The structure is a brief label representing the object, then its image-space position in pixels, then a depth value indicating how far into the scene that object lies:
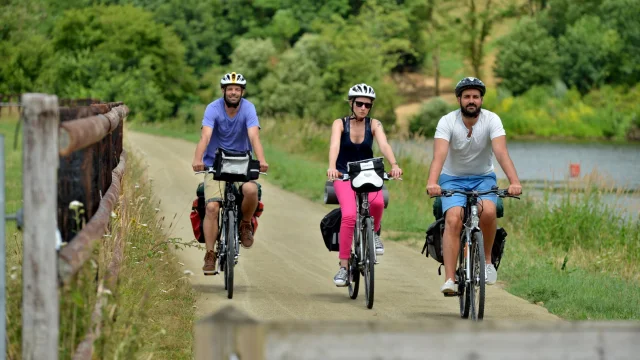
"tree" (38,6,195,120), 78.44
